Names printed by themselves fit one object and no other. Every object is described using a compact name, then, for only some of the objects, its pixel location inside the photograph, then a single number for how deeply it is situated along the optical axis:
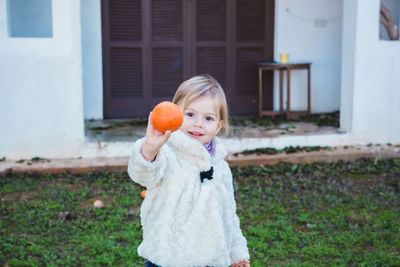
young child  2.11
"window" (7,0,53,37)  7.64
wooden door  8.10
